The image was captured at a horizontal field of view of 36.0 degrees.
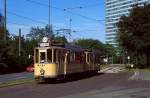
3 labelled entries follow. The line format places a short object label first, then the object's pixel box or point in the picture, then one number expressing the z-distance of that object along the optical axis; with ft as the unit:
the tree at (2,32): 114.94
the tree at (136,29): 122.86
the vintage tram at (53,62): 55.24
